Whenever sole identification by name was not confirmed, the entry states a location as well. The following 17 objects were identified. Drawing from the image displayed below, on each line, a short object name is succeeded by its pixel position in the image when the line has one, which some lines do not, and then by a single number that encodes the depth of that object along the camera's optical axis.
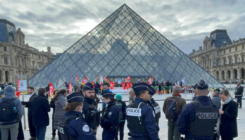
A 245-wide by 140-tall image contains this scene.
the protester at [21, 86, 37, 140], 4.08
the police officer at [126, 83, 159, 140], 2.12
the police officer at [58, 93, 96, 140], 1.67
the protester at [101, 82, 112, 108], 4.60
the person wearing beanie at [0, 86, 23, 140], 3.28
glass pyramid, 17.44
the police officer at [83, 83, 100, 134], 2.69
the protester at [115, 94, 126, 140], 3.49
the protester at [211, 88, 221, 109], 3.84
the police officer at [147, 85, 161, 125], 3.49
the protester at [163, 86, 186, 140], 3.34
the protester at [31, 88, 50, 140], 3.67
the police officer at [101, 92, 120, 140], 2.85
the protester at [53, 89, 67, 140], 3.88
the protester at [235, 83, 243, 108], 8.08
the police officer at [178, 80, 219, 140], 2.22
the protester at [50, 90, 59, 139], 4.31
